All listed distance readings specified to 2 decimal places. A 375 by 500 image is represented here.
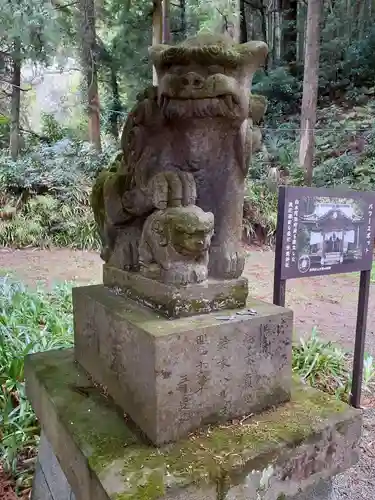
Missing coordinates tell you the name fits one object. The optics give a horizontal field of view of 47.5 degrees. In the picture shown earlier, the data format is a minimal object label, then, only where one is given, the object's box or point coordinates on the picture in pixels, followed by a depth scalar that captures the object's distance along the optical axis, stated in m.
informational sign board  2.12
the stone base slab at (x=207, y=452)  1.22
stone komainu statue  1.47
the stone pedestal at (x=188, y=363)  1.34
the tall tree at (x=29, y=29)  5.67
